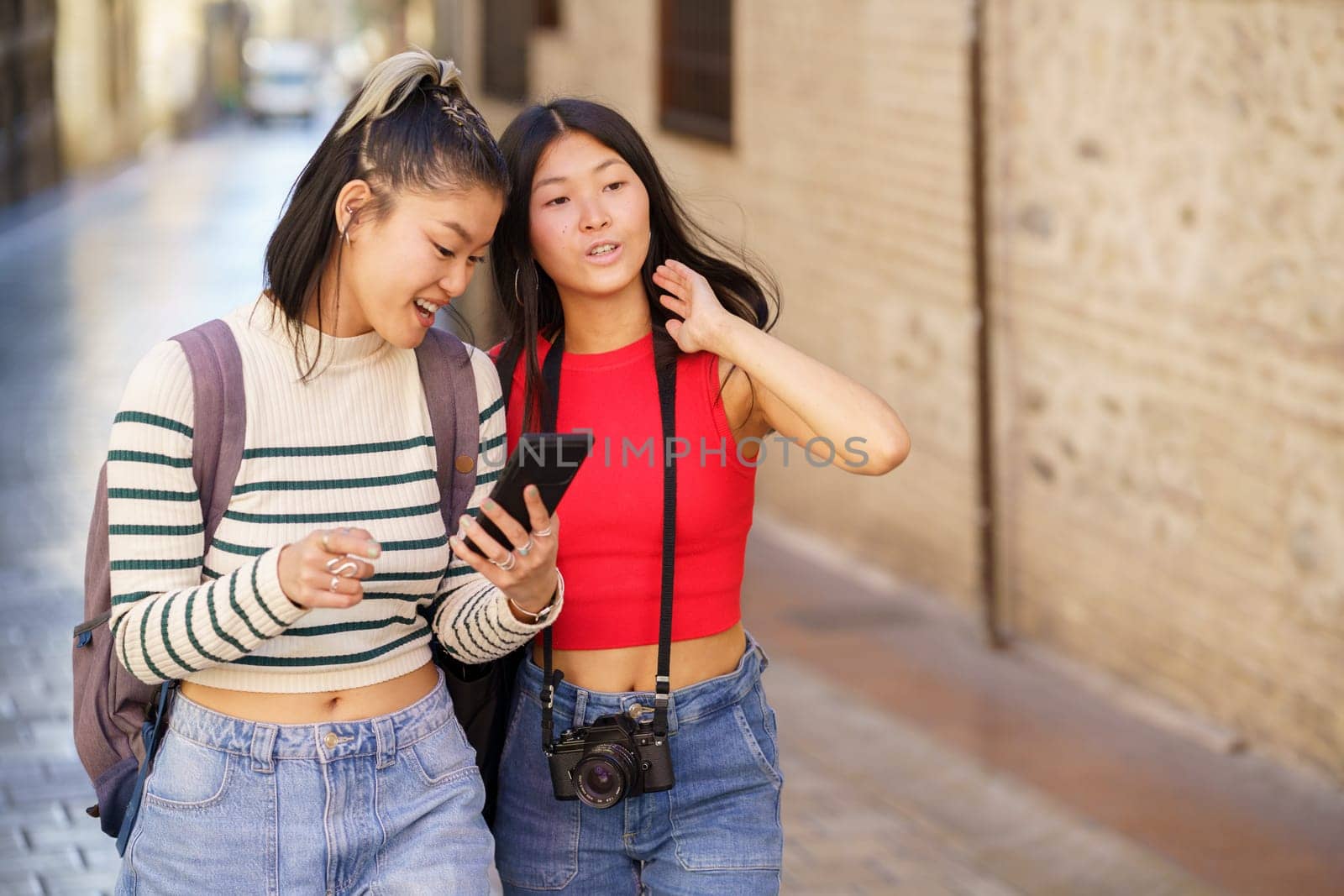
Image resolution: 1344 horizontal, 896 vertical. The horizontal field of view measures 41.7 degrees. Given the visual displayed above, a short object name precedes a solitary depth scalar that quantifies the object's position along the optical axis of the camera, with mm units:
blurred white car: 47666
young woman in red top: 2686
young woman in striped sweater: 2250
